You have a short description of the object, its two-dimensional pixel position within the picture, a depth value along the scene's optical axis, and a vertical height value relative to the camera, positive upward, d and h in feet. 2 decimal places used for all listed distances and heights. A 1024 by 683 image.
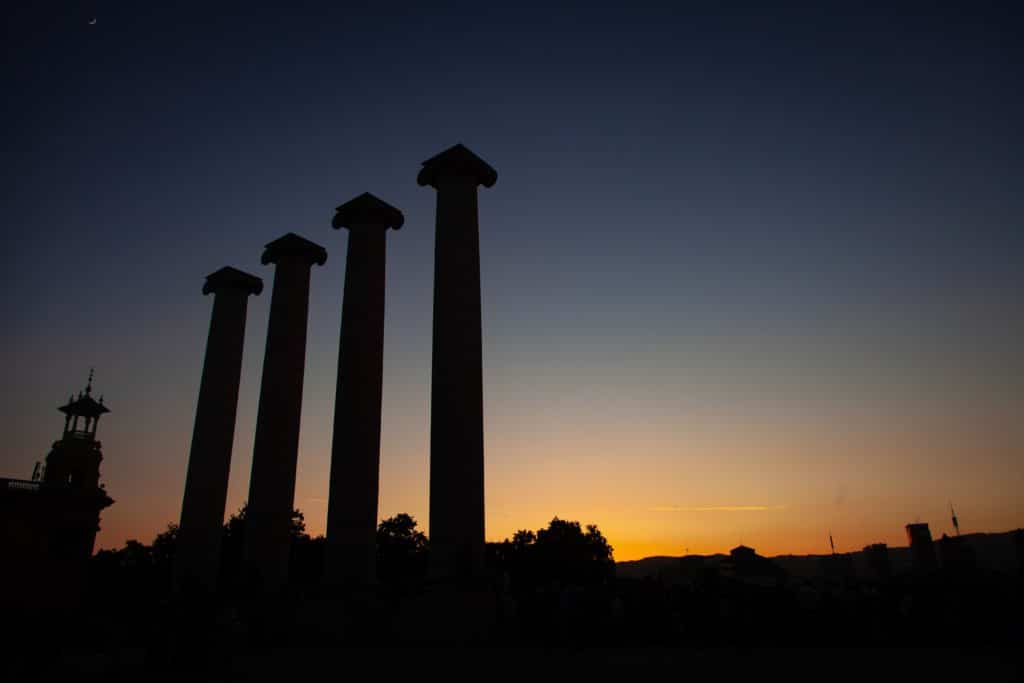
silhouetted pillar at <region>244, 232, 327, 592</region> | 181.47 +53.02
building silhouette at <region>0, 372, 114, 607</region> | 262.47 +30.51
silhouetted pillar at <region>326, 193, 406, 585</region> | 161.99 +49.75
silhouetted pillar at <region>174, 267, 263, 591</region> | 198.18 +53.09
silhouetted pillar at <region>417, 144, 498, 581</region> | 142.82 +49.15
